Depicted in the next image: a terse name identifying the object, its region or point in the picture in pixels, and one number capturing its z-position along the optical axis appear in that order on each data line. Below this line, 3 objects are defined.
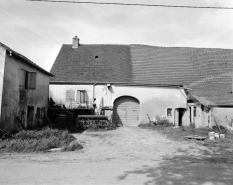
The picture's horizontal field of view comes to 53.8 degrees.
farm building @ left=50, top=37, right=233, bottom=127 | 21.06
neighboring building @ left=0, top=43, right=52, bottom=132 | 11.59
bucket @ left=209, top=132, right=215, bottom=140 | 12.64
